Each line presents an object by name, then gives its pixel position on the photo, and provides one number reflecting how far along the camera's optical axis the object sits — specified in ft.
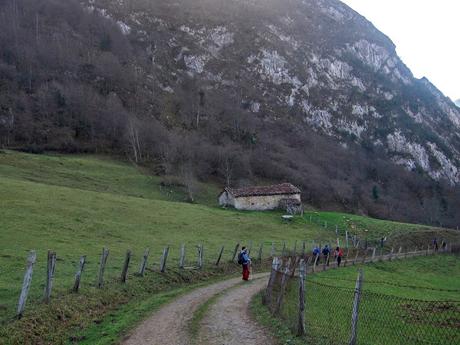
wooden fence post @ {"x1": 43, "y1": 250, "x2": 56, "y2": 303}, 57.72
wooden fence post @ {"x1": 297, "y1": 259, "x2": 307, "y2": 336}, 45.65
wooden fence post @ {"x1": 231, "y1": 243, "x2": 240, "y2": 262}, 123.13
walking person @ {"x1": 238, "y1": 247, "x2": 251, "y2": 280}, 99.60
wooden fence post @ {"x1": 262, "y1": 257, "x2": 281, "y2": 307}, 65.77
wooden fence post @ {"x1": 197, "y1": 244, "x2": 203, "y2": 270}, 106.63
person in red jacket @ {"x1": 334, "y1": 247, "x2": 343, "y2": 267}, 138.92
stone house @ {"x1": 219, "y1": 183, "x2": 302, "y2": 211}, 245.65
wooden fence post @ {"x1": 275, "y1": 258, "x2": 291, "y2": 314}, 54.95
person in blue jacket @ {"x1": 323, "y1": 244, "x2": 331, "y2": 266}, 136.81
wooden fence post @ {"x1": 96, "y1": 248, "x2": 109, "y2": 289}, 71.77
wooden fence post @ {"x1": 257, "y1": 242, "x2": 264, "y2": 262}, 134.12
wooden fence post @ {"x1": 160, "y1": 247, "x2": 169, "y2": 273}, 92.56
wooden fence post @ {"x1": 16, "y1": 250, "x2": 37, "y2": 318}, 50.65
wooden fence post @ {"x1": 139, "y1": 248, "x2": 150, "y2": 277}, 86.06
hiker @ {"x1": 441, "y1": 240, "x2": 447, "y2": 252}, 205.45
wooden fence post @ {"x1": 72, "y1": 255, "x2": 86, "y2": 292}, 64.90
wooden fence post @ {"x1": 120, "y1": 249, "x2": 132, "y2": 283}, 77.87
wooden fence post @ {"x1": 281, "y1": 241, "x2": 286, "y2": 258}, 142.04
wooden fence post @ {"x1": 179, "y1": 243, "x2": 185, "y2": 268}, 101.71
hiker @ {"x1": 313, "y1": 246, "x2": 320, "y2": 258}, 135.87
